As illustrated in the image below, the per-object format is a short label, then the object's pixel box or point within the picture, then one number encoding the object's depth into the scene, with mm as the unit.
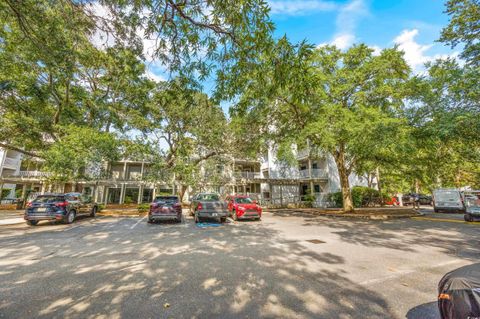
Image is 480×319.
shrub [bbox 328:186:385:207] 23719
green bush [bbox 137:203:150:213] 17914
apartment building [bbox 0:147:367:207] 24664
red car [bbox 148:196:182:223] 11492
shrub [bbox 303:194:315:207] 24438
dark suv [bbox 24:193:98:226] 10250
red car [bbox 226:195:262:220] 13320
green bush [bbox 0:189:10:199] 25366
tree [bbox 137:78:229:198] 20359
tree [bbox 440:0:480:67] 10883
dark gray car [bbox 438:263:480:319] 1852
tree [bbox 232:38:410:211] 11367
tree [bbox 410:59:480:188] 10258
